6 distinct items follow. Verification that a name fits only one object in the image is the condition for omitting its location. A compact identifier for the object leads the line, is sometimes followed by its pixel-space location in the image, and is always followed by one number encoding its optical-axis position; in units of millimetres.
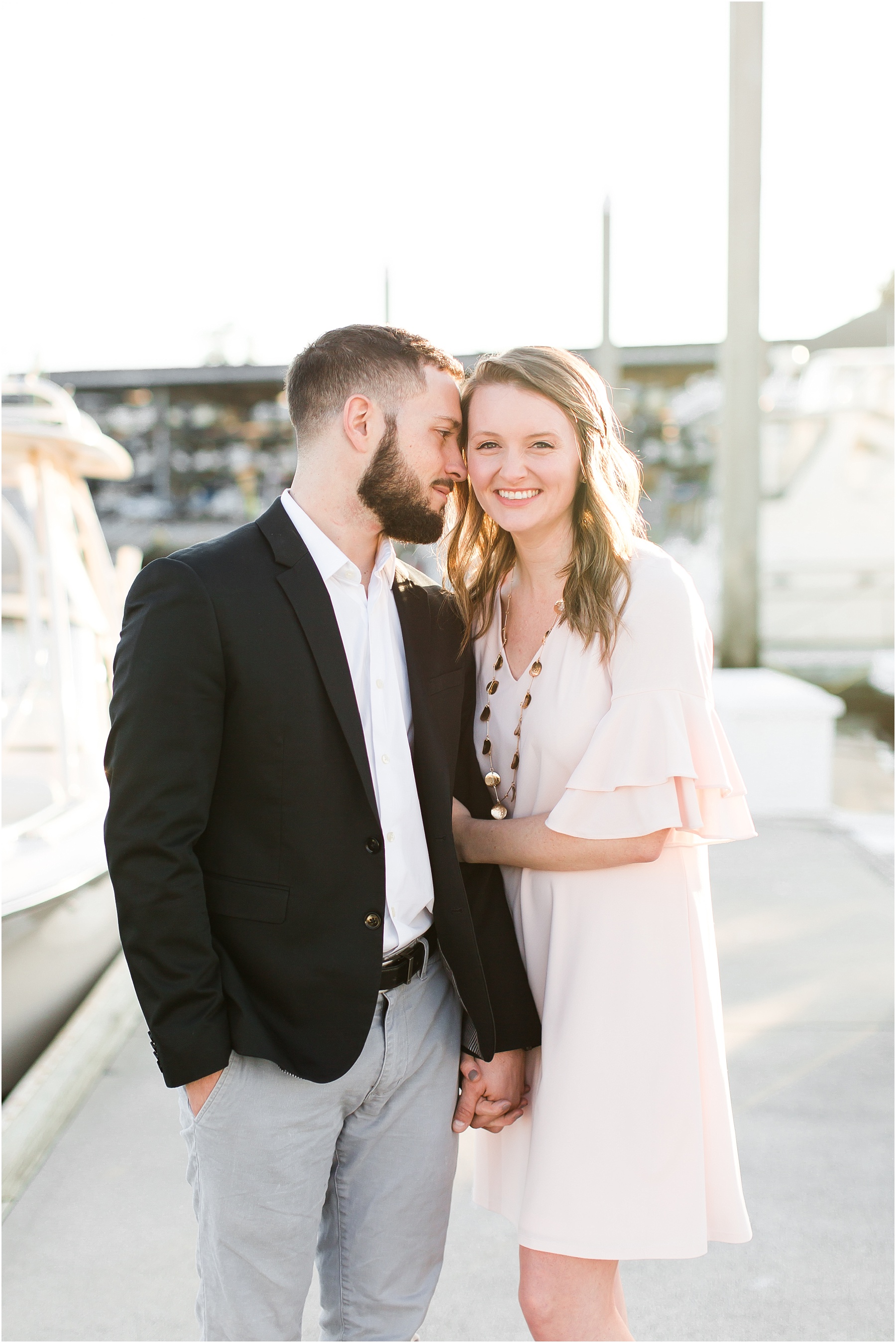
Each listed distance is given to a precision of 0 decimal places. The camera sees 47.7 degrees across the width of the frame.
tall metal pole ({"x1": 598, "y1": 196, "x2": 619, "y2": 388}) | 14141
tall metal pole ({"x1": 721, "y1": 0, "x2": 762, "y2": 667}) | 7496
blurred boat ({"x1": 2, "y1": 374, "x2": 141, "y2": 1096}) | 3939
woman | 1754
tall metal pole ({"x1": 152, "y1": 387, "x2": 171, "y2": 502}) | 25453
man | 1510
